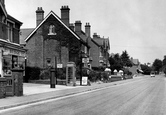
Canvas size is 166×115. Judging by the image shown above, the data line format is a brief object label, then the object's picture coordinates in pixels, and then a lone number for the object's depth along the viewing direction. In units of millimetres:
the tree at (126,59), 127006
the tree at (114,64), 70438
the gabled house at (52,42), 41781
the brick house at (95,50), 58000
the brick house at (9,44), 24023
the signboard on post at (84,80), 29969
